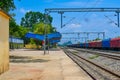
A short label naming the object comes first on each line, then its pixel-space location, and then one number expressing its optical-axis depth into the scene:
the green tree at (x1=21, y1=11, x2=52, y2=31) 94.14
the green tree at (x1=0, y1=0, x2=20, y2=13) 18.90
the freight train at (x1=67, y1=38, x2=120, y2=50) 34.33
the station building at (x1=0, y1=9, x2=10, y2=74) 10.09
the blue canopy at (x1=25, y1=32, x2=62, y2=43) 41.43
